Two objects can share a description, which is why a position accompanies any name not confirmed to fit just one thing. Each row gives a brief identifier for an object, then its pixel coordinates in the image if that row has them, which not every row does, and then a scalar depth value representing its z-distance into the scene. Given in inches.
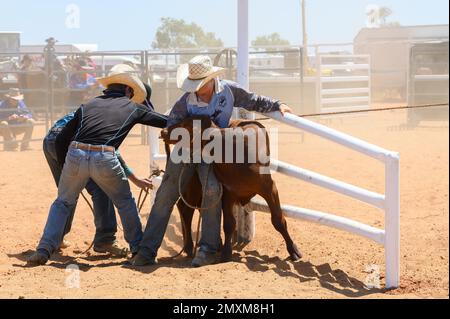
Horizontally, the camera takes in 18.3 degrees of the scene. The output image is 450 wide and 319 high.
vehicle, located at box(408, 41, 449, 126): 1209.0
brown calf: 364.8
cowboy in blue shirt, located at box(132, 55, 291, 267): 370.9
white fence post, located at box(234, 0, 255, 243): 409.8
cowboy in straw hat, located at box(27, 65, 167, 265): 373.5
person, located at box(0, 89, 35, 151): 954.1
